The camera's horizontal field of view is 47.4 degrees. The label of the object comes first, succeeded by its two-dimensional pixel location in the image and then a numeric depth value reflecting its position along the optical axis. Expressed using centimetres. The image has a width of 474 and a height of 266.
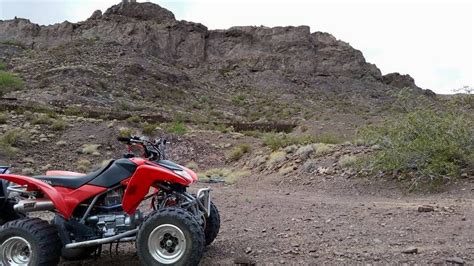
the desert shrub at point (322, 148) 1440
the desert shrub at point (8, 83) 4578
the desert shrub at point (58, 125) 2392
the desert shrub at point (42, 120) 2479
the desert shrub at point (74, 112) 3407
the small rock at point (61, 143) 2198
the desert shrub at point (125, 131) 2331
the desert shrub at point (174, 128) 2575
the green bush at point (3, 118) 2536
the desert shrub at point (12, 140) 1969
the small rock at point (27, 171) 1770
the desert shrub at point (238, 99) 6325
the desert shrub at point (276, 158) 1602
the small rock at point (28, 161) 1951
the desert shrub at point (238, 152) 2089
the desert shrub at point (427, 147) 1041
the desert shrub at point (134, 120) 2707
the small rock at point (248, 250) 610
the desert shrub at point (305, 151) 1493
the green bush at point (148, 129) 2562
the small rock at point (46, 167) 1907
